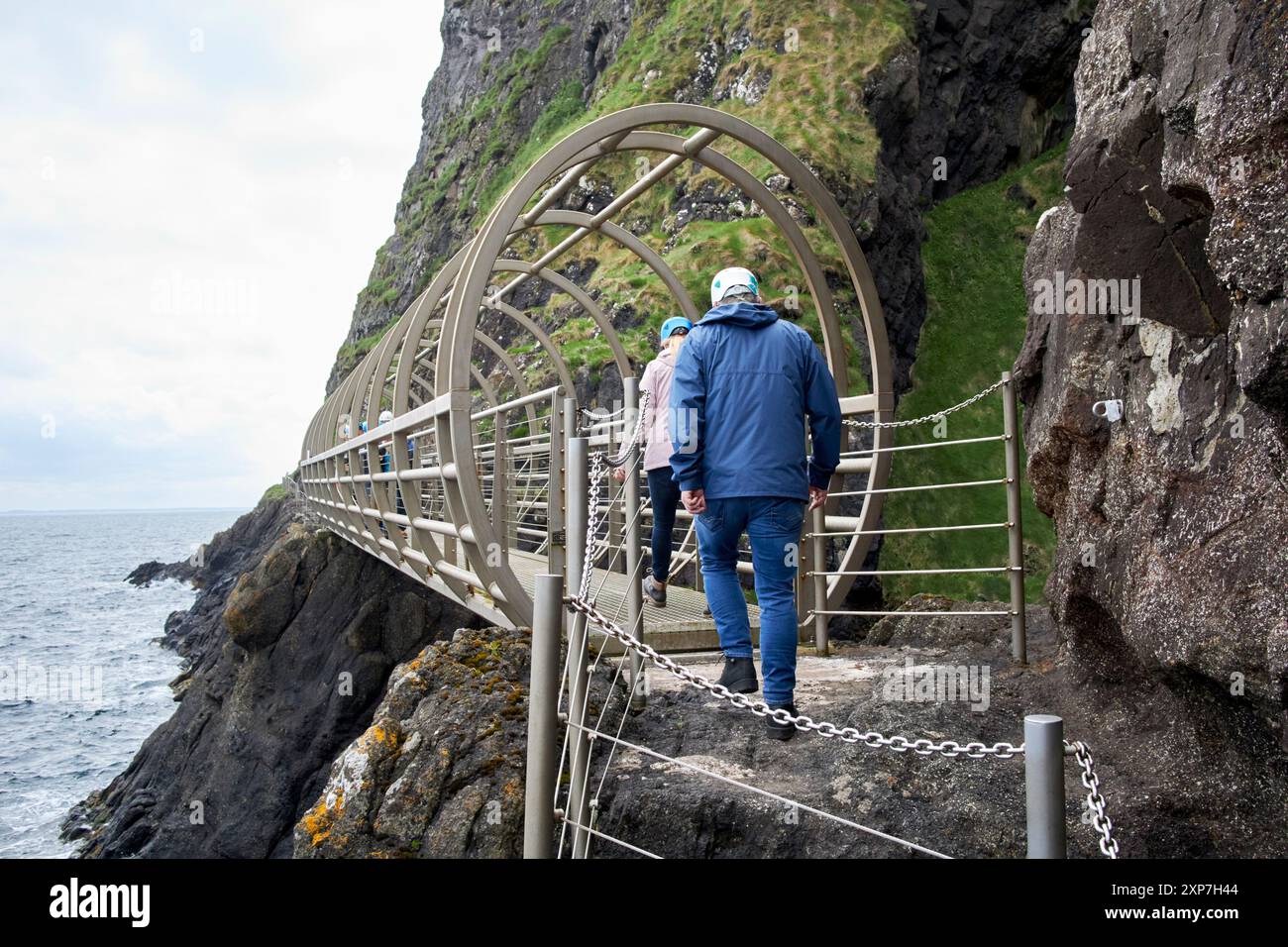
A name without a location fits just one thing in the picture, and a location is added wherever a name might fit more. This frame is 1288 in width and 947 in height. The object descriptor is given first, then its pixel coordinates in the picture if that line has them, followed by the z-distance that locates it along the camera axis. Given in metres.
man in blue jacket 4.54
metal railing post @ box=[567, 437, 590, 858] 3.64
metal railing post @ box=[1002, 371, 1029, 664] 5.98
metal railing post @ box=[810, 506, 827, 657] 7.07
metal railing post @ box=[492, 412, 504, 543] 6.47
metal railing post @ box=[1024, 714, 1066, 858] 2.08
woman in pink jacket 5.86
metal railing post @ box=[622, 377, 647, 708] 5.29
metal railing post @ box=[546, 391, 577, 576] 5.99
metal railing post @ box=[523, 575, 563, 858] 3.31
